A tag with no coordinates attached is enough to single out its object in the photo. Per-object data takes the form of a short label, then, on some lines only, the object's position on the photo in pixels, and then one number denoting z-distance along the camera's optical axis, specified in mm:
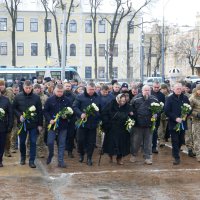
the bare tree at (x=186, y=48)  68081
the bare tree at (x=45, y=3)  50781
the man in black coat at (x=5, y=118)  10133
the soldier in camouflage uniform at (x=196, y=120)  10984
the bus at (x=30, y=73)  37719
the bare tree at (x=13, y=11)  50312
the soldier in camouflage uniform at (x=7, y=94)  11148
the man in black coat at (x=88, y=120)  10552
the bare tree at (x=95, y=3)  53000
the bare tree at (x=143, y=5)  47500
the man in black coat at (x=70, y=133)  11702
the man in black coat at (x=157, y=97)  12242
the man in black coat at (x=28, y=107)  10167
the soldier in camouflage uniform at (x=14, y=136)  11998
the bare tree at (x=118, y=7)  47997
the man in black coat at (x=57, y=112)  10219
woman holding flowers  10570
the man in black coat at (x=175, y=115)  10711
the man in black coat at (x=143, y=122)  10711
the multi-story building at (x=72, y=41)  65000
